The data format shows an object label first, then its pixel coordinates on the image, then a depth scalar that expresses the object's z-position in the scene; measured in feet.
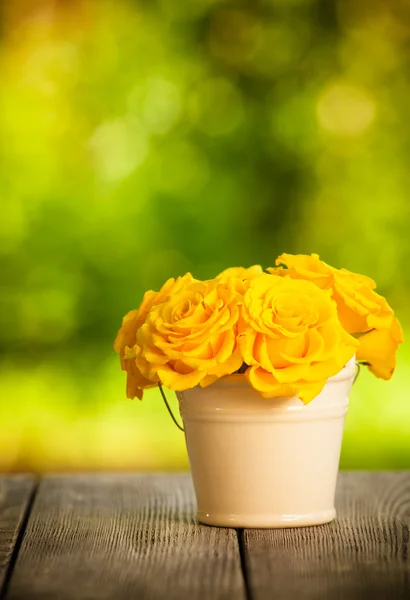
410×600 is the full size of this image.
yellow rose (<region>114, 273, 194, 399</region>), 4.63
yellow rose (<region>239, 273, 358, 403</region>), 4.45
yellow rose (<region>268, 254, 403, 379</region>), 4.58
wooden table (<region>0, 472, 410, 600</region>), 4.15
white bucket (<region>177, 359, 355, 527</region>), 4.53
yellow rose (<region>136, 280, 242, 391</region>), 4.46
